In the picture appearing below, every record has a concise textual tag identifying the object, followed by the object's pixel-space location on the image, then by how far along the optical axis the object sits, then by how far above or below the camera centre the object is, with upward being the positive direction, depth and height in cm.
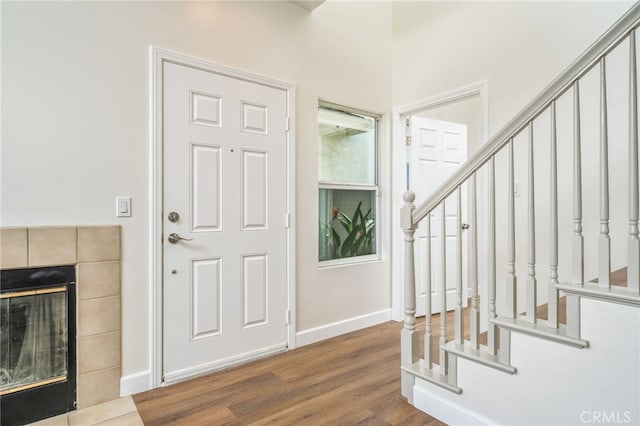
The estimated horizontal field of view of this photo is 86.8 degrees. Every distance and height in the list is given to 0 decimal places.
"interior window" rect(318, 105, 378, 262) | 306 +29
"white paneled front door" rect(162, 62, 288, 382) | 222 -5
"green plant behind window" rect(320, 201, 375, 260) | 312 -20
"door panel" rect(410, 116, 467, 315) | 348 +41
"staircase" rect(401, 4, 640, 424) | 126 -35
